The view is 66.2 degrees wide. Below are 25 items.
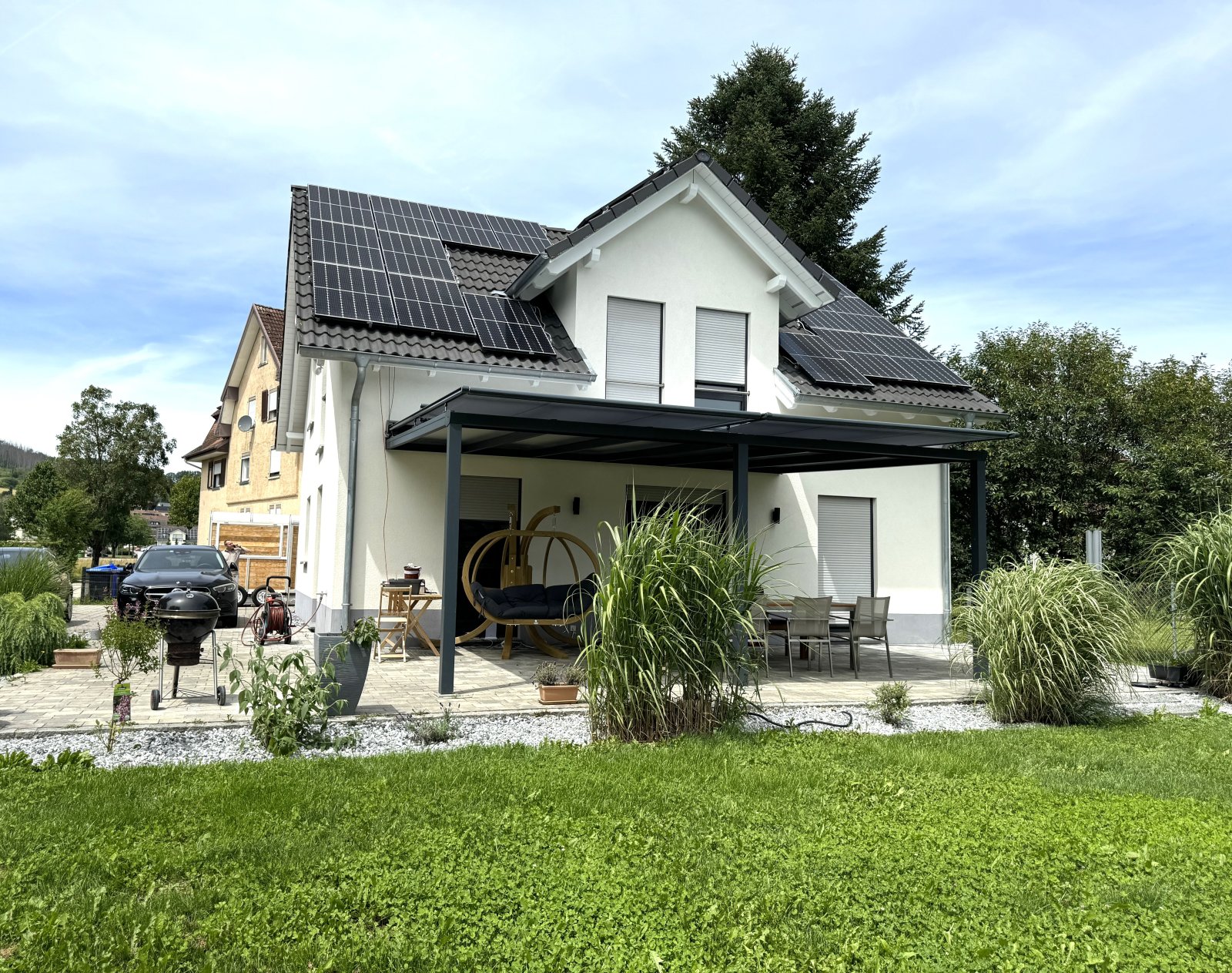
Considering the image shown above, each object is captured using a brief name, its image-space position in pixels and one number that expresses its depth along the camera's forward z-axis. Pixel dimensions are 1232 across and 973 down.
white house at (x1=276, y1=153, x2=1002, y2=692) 12.02
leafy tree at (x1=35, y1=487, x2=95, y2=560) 23.70
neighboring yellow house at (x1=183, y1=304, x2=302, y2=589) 22.78
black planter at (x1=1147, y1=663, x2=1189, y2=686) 11.15
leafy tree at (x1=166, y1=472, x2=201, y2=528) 43.41
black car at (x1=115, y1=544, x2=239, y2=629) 13.61
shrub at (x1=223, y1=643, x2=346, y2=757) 6.52
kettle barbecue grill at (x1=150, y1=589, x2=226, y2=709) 8.19
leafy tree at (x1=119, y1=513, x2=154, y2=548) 37.22
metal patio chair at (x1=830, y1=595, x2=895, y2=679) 11.25
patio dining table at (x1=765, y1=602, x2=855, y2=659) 11.55
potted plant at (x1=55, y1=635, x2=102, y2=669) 10.41
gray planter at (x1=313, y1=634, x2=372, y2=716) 7.53
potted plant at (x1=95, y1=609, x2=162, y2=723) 6.94
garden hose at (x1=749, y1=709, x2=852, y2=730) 7.76
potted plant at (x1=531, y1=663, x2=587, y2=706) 8.55
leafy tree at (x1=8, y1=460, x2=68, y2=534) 39.31
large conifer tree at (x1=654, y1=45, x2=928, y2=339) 26.23
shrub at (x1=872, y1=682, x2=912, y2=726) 8.37
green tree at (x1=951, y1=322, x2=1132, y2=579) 24.45
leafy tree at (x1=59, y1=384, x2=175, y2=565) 32.75
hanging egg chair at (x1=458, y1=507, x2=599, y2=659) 11.42
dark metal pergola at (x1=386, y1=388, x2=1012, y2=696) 8.96
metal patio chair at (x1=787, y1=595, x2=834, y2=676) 11.12
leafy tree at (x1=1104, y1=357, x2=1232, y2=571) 22.25
